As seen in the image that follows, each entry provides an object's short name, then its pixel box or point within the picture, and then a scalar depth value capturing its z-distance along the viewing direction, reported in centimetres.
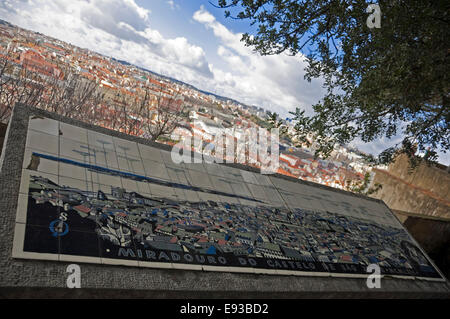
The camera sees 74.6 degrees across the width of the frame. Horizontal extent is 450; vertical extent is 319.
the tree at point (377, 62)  310
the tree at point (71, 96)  832
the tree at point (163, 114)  854
